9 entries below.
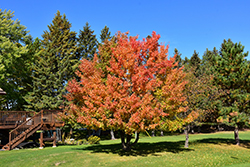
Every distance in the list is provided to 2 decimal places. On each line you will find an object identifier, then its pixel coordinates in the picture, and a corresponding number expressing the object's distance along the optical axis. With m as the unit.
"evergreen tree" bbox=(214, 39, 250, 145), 22.95
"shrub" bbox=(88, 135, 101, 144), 27.75
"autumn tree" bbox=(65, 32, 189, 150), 14.95
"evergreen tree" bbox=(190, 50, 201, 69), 61.13
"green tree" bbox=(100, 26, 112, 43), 41.94
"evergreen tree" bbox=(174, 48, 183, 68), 48.87
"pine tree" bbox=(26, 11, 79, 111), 33.00
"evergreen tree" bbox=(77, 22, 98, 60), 42.50
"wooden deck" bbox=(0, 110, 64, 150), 22.17
